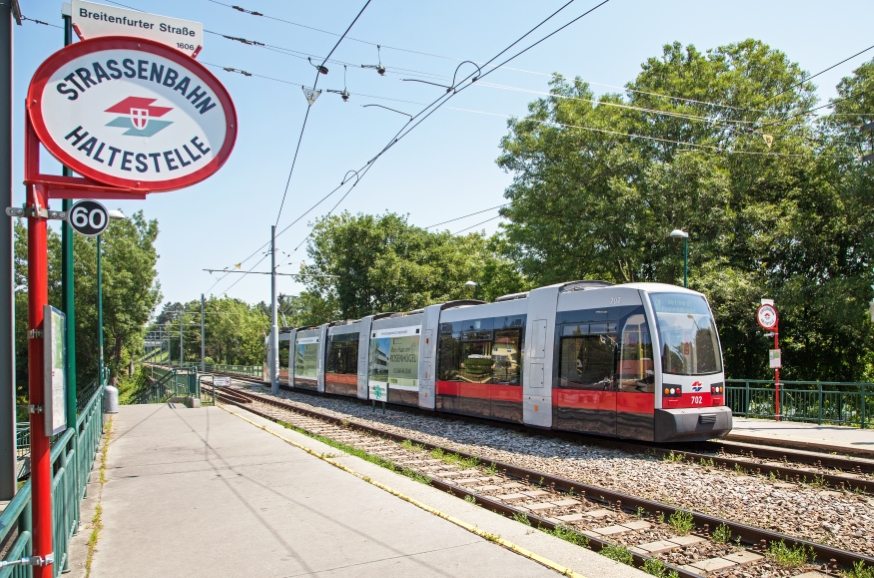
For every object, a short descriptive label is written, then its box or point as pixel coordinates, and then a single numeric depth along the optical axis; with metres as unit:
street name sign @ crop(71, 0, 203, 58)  3.70
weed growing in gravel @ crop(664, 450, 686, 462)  11.48
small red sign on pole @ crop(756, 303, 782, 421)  17.02
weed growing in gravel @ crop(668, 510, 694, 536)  7.15
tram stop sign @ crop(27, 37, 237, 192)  3.39
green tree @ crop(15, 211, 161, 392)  42.91
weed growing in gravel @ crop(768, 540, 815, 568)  6.12
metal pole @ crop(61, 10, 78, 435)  9.13
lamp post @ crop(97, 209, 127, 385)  20.03
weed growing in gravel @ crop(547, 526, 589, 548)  6.71
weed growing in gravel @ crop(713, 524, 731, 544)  6.82
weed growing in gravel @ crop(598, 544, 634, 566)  6.16
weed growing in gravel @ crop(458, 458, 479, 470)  11.35
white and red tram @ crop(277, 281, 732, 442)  11.93
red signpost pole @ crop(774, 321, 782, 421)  17.20
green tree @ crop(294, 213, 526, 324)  41.34
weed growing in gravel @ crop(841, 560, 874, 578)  5.62
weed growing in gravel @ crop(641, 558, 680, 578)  5.74
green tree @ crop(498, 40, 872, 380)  25.59
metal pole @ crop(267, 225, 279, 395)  31.12
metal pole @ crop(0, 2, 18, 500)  4.47
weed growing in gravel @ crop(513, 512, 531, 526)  7.44
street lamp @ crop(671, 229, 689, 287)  19.53
